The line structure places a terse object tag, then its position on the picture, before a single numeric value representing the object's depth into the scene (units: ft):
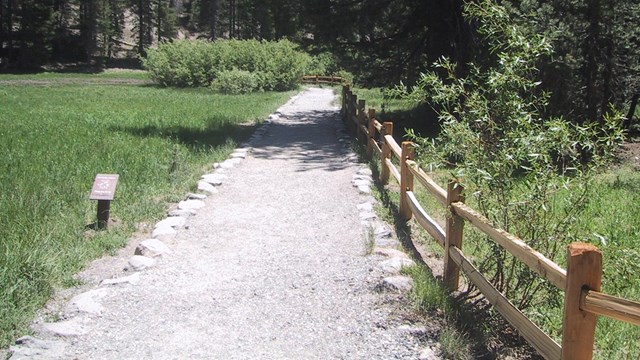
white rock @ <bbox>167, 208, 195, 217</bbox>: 26.35
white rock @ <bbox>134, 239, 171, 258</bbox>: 21.02
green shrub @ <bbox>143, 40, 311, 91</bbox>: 117.70
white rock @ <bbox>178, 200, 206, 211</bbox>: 27.43
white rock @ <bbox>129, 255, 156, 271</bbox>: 19.76
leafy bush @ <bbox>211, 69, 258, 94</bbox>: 106.98
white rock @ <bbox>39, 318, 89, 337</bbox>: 14.78
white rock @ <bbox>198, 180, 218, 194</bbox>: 30.96
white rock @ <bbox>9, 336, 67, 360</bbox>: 13.48
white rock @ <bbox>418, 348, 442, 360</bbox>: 14.16
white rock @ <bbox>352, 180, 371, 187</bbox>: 33.32
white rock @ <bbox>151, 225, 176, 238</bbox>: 23.29
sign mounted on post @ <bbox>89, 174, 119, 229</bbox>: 23.06
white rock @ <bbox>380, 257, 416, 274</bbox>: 19.62
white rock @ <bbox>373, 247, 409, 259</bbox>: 21.25
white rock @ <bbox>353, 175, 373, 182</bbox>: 34.86
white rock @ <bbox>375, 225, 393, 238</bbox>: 23.55
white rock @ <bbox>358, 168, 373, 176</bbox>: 36.47
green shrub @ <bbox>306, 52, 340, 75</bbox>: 159.74
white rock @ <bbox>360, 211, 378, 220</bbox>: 26.73
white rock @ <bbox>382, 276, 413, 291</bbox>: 18.00
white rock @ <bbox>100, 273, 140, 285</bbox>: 18.30
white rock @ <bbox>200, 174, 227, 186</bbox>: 32.86
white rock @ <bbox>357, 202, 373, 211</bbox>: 28.32
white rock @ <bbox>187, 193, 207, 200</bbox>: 29.45
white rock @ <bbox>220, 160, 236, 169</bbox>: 37.79
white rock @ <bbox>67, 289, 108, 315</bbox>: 16.22
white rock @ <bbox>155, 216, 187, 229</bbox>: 24.46
